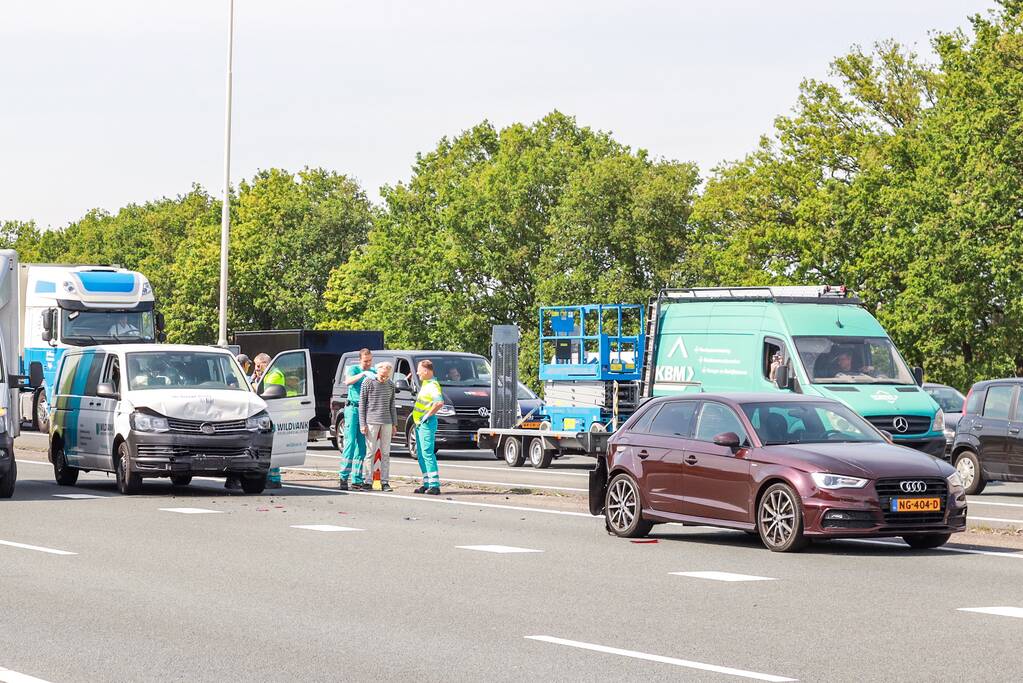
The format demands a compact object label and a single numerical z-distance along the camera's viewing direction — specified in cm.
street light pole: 4969
